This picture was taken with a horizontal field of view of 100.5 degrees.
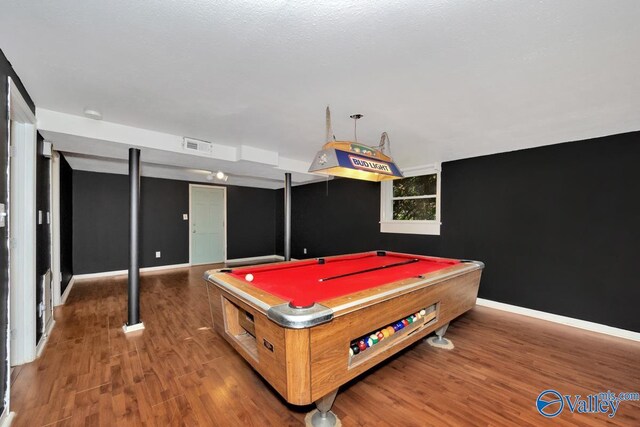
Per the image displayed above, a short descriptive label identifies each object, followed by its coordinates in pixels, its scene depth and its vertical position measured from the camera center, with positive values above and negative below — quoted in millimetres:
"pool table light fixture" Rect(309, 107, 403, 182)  2250 +462
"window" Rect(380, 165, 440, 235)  4398 +166
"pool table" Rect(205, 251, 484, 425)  1353 -663
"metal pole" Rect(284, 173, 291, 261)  4711 +3
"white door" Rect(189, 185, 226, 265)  6531 -349
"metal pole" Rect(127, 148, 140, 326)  2871 -376
